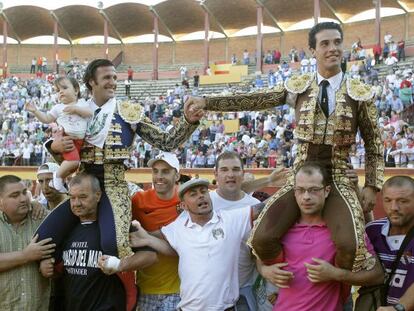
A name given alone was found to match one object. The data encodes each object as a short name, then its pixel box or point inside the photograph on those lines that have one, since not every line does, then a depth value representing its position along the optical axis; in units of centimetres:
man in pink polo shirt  295
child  351
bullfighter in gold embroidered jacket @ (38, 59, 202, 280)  345
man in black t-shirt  341
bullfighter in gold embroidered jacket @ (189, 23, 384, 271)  297
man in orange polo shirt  368
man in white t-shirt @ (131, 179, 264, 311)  330
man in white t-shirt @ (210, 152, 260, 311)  399
